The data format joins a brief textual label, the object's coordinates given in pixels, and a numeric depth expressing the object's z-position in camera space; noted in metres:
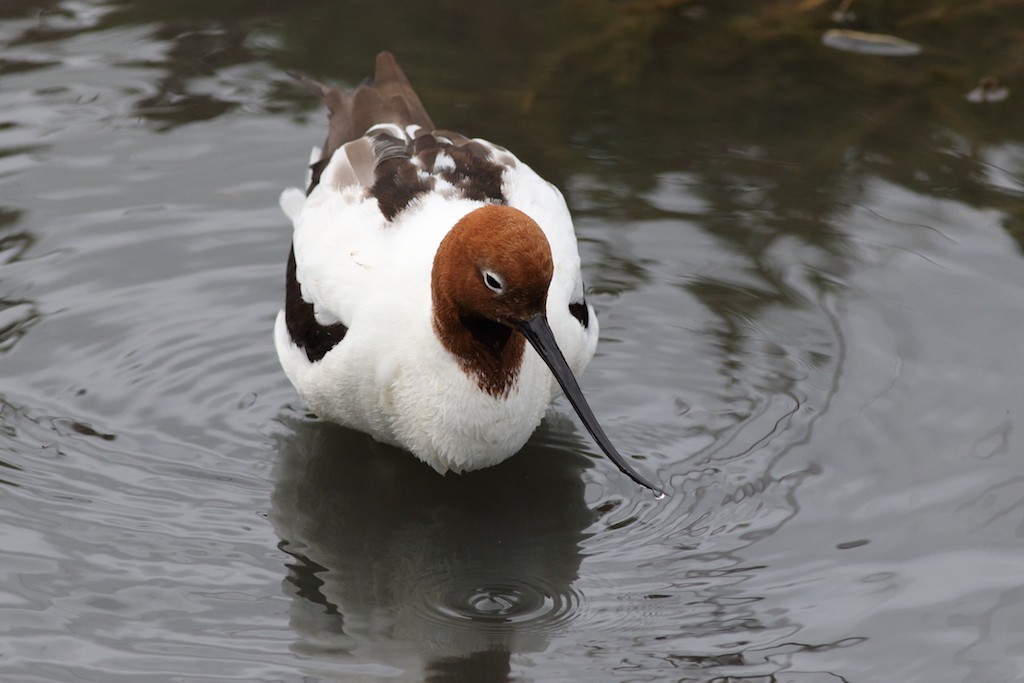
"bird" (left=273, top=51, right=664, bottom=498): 9.66
